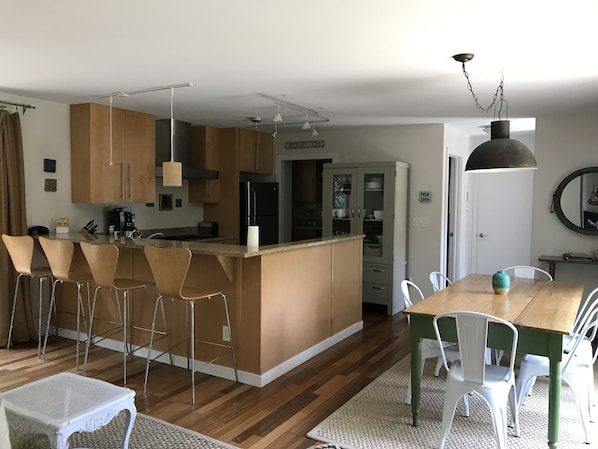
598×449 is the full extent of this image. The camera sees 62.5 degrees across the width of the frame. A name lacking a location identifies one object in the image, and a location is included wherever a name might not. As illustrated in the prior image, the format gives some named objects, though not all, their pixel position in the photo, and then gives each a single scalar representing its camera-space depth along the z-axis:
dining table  2.56
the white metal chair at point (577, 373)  2.80
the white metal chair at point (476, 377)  2.52
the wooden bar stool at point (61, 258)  3.91
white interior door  7.00
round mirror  5.10
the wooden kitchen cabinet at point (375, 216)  5.84
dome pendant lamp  3.16
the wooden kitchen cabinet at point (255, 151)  6.43
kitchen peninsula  3.61
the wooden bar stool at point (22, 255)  4.07
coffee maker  5.28
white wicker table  2.19
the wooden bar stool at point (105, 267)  3.65
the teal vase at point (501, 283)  3.44
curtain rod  4.32
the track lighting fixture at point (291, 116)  4.75
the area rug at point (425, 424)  2.79
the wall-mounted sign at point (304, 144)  6.72
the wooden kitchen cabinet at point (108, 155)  4.79
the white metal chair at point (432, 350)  3.21
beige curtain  4.27
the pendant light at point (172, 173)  3.78
